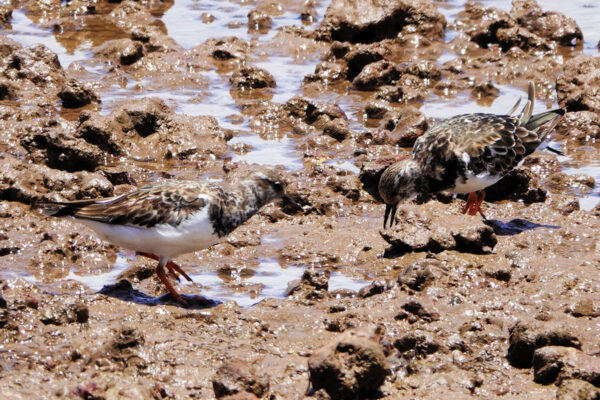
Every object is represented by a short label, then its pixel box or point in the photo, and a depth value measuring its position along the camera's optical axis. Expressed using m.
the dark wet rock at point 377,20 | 16.25
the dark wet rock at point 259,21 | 17.58
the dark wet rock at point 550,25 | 16.05
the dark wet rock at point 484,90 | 14.28
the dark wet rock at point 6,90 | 13.38
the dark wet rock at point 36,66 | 14.05
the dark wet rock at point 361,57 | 14.73
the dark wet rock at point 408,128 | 12.09
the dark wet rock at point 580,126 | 12.55
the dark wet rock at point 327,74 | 14.71
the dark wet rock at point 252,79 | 14.38
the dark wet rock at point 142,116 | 12.05
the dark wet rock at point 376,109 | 13.24
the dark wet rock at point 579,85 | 12.99
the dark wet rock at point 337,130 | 12.33
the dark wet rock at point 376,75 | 14.25
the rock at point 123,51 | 15.23
